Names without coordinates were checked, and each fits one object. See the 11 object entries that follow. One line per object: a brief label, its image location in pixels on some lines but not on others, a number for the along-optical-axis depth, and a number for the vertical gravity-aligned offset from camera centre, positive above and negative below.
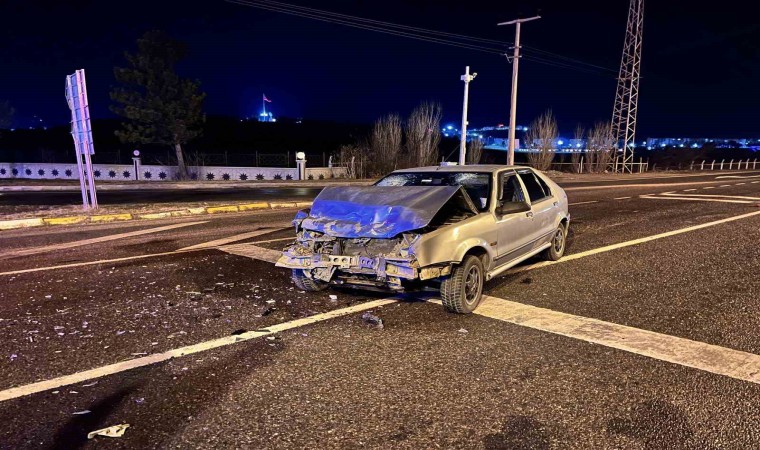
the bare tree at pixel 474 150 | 39.62 -0.09
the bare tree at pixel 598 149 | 43.44 -0.13
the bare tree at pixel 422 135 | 36.47 +1.03
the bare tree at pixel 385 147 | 35.84 +0.20
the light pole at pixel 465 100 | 28.23 +2.71
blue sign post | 13.76 +0.94
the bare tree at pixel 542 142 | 40.72 +0.51
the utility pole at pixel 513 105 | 26.98 +2.44
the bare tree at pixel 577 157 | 43.28 -0.84
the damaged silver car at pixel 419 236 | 5.12 -0.92
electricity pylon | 39.12 +4.58
